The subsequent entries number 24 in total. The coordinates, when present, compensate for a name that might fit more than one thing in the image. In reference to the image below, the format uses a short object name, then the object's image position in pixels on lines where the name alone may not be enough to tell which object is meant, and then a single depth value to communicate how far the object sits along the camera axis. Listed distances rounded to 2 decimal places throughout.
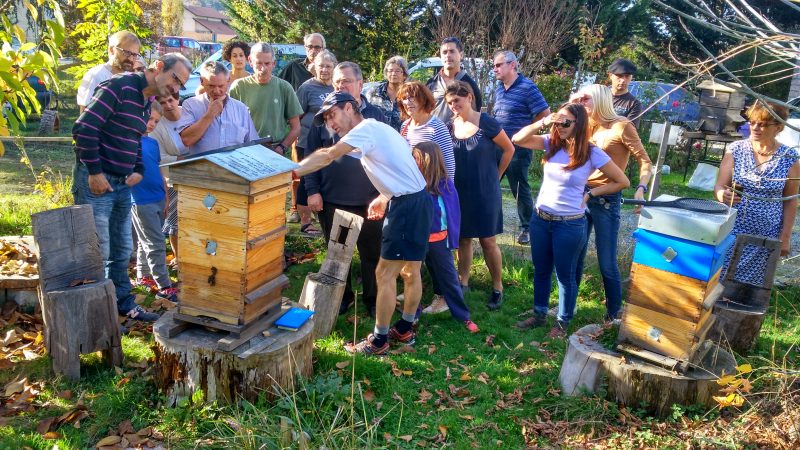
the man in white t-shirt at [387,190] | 4.50
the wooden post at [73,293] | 4.36
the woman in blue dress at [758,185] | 4.89
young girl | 5.08
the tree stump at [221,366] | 3.91
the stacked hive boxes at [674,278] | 3.76
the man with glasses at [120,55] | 5.46
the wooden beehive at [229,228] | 3.70
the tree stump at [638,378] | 4.03
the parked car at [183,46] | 27.30
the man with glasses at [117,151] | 4.70
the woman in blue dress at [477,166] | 5.50
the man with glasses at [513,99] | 6.88
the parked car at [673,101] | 12.97
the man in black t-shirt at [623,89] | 6.38
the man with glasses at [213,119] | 5.31
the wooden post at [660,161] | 6.44
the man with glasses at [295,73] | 8.96
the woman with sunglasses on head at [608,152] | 5.21
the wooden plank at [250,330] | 3.88
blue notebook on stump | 4.24
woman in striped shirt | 5.25
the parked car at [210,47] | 29.16
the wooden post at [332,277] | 5.20
